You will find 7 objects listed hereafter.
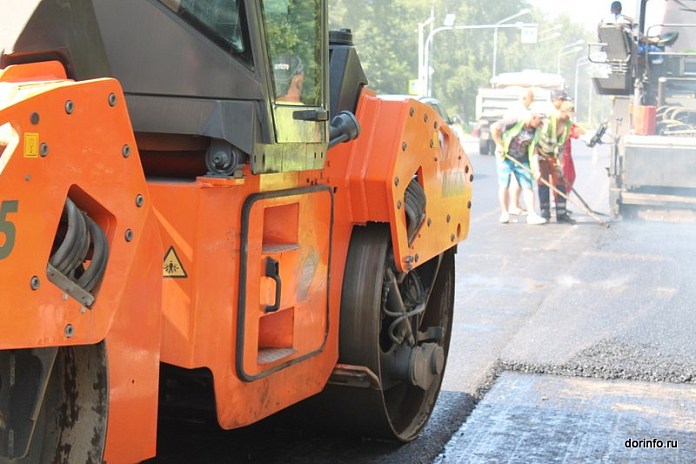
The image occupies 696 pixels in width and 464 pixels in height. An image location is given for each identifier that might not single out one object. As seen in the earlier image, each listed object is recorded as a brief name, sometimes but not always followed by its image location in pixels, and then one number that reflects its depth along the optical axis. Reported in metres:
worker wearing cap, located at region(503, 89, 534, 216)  14.07
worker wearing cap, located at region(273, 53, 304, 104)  3.46
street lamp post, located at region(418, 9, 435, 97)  38.32
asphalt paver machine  13.43
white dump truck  31.83
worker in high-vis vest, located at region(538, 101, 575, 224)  13.95
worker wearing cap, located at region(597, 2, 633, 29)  14.12
